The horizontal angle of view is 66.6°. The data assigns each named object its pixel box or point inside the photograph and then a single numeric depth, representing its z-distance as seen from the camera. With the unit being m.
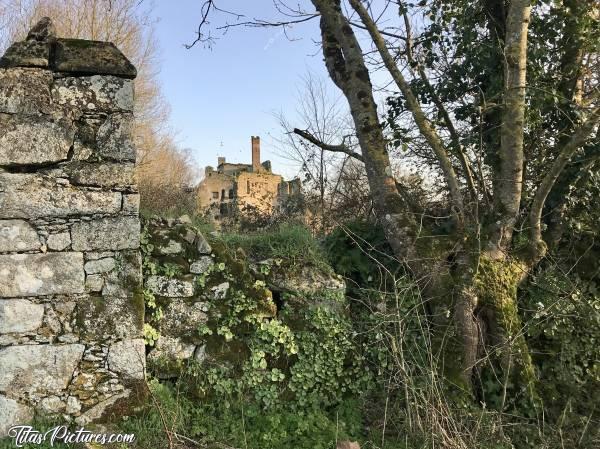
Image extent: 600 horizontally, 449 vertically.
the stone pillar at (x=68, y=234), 3.14
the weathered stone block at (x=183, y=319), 3.72
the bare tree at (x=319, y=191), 6.94
